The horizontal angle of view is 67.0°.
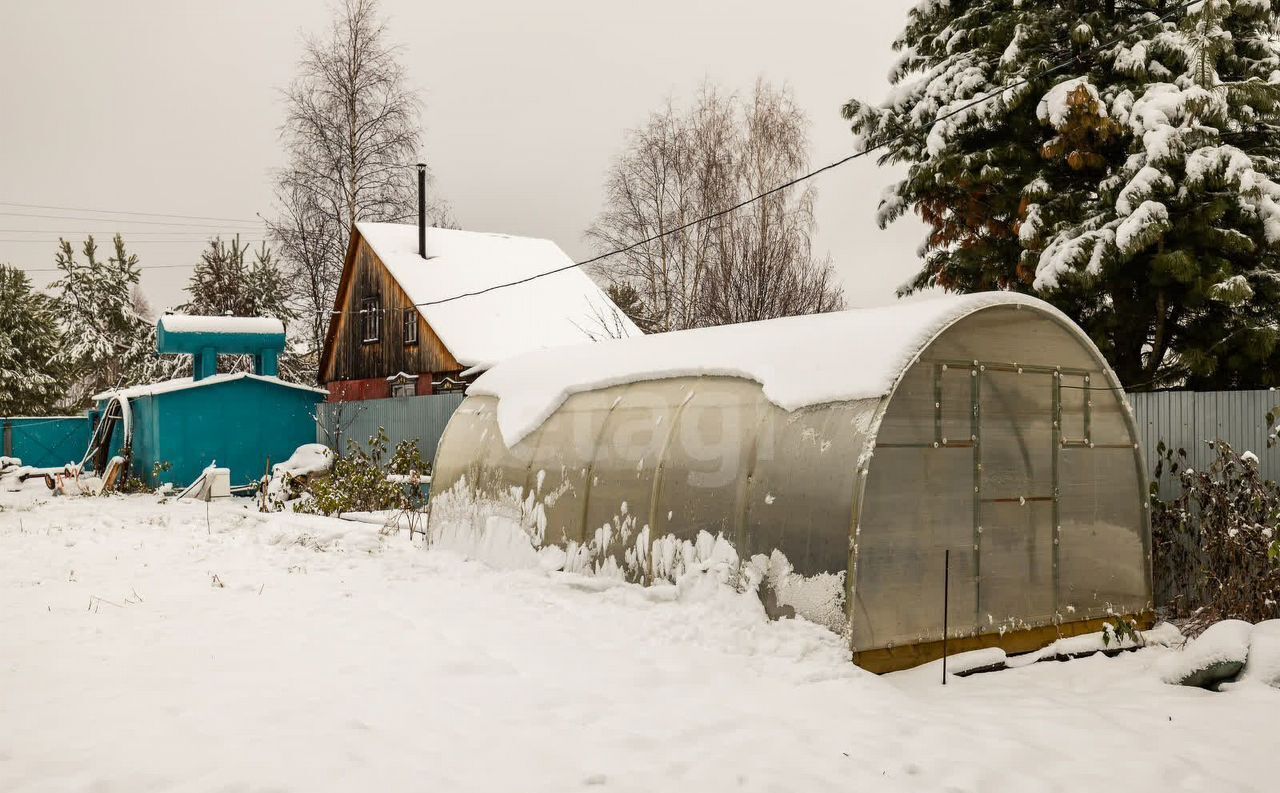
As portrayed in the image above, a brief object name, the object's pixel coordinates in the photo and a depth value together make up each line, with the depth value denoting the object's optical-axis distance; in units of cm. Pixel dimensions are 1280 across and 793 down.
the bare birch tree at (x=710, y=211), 2373
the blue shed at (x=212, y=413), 1972
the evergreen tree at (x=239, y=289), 3334
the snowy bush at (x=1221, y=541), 743
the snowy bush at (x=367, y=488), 1512
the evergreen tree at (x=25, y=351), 3356
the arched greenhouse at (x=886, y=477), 644
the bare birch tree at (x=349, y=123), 2794
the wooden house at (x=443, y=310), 2212
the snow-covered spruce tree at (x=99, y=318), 3638
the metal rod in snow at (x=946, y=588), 632
